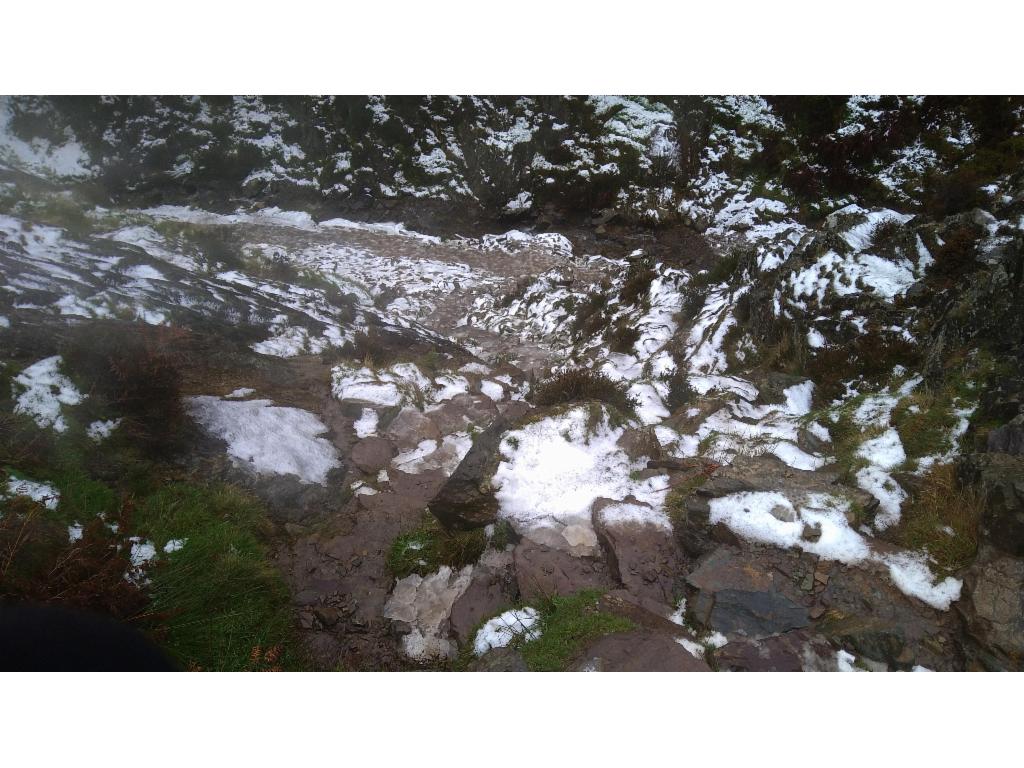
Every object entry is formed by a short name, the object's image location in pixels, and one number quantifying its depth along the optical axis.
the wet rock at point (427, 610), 3.16
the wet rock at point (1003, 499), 2.62
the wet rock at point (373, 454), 5.05
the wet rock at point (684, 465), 4.12
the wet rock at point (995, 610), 2.37
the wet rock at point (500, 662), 2.65
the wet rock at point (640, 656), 2.46
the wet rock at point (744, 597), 2.72
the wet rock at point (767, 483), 3.44
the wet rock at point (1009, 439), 3.00
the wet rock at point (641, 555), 3.21
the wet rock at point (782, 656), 2.53
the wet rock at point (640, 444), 4.44
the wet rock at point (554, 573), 3.27
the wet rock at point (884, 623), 2.49
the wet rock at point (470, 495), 3.97
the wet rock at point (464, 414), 5.84
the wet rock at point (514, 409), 5.60
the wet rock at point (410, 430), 5.53
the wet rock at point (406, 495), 4.47
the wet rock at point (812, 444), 4.11
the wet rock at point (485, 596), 3.20
